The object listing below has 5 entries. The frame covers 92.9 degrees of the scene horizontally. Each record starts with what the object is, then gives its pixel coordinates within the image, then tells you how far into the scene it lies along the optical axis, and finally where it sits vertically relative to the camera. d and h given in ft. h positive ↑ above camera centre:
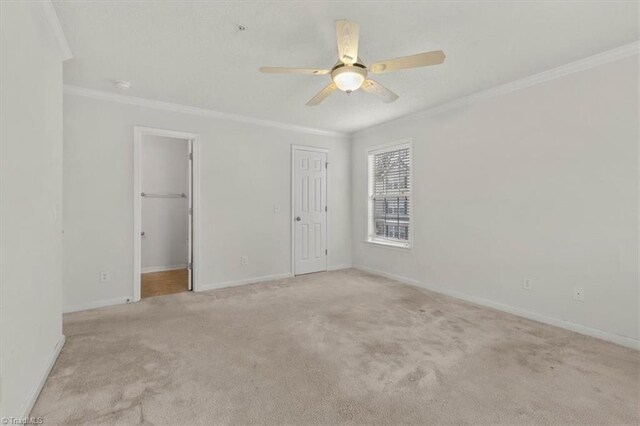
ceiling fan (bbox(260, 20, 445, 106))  6.26 +3.33
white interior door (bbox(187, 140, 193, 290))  13.46 -0.33
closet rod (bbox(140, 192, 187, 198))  17.63 +0.90
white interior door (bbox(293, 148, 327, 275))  16.30 +0.04
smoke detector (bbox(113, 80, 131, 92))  10.35 +4.34
